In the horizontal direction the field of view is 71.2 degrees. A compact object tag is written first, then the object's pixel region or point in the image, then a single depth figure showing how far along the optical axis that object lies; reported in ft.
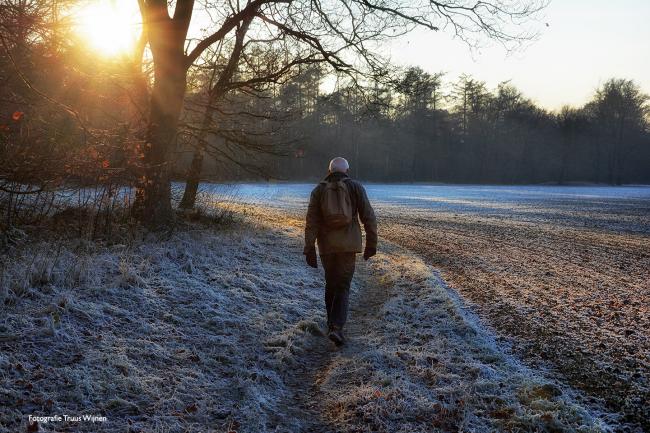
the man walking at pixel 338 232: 17.61
